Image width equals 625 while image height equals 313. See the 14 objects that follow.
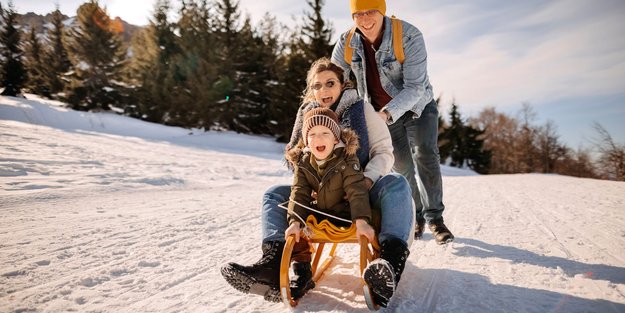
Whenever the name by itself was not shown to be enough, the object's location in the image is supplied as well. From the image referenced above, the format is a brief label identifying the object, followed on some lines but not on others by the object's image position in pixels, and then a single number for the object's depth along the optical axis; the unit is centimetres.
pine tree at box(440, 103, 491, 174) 2939
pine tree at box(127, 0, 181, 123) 1891
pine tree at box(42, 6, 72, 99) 2242
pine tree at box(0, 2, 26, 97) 2178
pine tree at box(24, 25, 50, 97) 2439
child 171
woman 150
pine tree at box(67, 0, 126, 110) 1847
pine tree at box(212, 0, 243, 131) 1800
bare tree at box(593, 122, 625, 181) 1584
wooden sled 146
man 257
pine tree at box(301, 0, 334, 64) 1670
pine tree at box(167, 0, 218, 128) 1773
